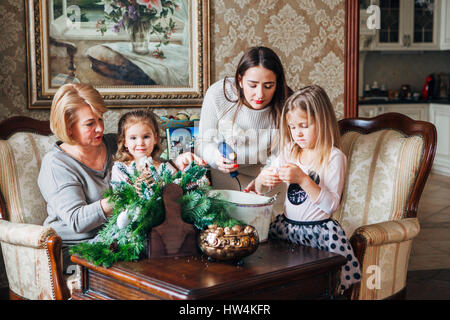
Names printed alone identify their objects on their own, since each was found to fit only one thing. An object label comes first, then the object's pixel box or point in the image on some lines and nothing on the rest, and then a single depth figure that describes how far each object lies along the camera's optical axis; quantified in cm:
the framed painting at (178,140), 293
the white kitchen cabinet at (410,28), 712
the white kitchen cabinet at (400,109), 699
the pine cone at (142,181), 171
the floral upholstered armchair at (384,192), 230
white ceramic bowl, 181
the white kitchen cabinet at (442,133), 693
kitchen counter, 693
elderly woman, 222
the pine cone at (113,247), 170
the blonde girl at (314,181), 203
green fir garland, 167
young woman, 246
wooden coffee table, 148
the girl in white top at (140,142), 230
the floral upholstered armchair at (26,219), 216
